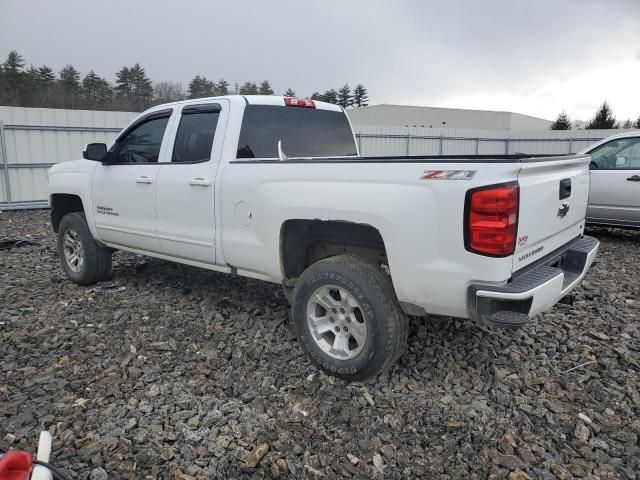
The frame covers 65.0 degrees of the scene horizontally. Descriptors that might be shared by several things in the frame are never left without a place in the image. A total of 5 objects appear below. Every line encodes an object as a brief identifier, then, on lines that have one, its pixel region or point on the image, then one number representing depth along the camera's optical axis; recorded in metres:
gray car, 7.27
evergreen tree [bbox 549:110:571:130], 34.12
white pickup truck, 2.68
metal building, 45.41
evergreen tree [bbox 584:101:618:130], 29.96
